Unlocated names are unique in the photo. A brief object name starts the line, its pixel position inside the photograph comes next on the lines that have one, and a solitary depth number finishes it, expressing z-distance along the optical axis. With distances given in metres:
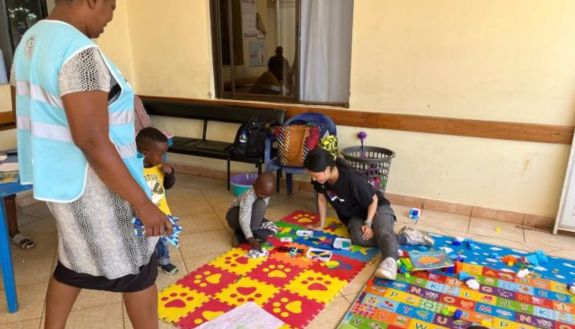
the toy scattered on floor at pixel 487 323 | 1.99
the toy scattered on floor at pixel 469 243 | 2.79
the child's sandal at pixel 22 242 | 2.79
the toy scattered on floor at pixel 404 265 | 2.44
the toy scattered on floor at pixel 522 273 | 2.41
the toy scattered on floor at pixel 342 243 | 2.77
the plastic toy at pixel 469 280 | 2.30
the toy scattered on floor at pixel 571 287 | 2.26
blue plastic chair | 3.45
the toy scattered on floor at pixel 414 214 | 3.27
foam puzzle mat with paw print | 2.11
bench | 3.76
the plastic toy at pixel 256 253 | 2.65
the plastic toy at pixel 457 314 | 2.04
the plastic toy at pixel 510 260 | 2.58
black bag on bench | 3.57
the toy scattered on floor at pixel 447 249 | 2.72
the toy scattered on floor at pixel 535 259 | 2.56
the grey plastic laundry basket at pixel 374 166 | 3.24
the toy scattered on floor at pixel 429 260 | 2.45
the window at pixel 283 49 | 3.60
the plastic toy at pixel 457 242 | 2.84
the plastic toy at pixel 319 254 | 2.62
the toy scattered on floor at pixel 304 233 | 2.94
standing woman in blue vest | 1.07
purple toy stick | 3.55
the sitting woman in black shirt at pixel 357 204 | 2.61
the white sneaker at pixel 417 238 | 2.78
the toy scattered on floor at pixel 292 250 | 2.68
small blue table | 2.00
